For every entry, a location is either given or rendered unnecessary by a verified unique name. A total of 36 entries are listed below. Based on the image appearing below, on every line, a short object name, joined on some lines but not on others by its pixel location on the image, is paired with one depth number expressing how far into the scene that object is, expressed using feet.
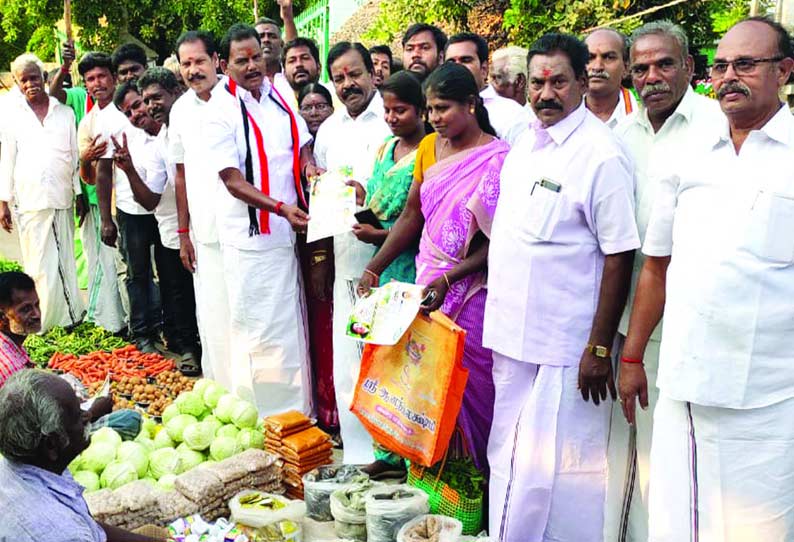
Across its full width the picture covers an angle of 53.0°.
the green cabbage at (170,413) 15.66
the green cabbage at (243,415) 15.11
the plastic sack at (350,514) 12.46
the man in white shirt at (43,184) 24.58
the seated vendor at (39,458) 8.54
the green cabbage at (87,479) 13.25
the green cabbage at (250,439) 14.72
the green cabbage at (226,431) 14.89
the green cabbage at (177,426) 14.99
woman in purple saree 12.32
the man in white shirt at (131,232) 22.65
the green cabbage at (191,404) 15.51
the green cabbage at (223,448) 14.40
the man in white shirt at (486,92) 14.90
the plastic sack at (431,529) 11.34
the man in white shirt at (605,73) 13.71
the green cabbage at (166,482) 13.33
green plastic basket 12.37
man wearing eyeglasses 8.50
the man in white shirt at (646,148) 10.69
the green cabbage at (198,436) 14.71
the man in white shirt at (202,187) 17.35
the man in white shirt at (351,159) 15.78
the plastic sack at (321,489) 13.30
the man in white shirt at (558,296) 10.73
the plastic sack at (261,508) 12.28
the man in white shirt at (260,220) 16.28
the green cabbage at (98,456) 13.61
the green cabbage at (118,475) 13.33
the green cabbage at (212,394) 15.71
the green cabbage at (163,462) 14.06
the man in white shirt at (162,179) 20.75
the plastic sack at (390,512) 11.91
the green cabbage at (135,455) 13.94
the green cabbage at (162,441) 14.96
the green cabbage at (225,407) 15.25
